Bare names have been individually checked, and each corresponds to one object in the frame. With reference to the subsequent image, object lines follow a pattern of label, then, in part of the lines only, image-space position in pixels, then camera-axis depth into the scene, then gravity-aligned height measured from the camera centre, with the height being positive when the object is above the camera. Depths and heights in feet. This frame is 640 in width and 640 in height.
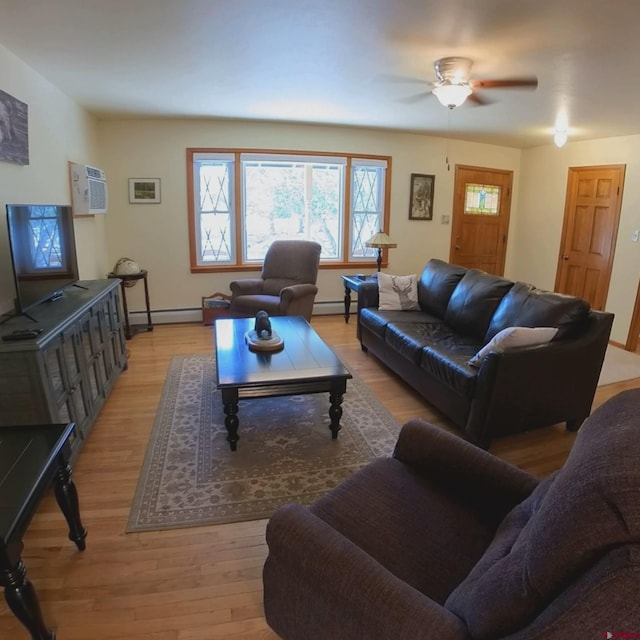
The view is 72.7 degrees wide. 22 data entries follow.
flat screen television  7.77 -0.59
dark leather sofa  8.05 -2.65
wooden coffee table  8.06 -2.78
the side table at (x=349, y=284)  15.48 -2.10
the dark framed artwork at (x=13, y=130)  8.39 +1.81
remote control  6.77 -1.75
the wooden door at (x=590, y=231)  16.31 -0.03
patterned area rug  6.92 -4.27
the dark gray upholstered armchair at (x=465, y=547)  2.21 -2.60
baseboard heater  16.84 -3.54
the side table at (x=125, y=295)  15.10 -2.54
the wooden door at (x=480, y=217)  19.48 +0.53
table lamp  16.33 -0.51
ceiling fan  8.73 +3.01
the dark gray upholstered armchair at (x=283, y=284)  14.42 -2.07
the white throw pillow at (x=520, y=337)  8.05 -1.97
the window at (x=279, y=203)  16.58 +0.87
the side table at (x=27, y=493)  4.08 -2.77
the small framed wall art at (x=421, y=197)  18.54 +1.31
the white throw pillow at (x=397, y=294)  13.34 -2.01
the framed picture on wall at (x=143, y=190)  15.82 +1.19
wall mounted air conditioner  12.31 +0.96
